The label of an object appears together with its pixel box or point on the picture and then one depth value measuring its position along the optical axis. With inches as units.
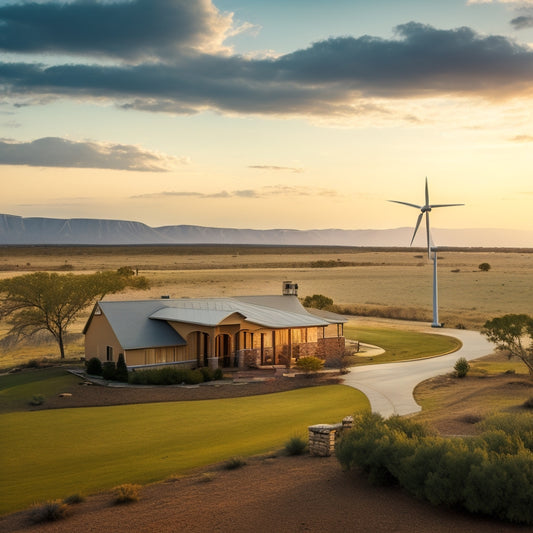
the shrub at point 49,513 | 643.6
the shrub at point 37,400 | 1339.8
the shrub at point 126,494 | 683.4
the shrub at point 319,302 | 2568.9
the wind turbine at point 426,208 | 2452.4
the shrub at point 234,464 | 776.3
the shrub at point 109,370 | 1590.8
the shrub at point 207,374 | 1574.8
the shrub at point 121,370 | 1574.8
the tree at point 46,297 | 2044.8
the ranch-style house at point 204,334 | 1674.5
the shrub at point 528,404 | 1064.8
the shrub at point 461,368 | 1518.2
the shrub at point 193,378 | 1539.1
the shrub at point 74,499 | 695.7
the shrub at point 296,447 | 811.4
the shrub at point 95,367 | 1668.3
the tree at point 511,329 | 1419.8
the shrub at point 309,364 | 1664.6
